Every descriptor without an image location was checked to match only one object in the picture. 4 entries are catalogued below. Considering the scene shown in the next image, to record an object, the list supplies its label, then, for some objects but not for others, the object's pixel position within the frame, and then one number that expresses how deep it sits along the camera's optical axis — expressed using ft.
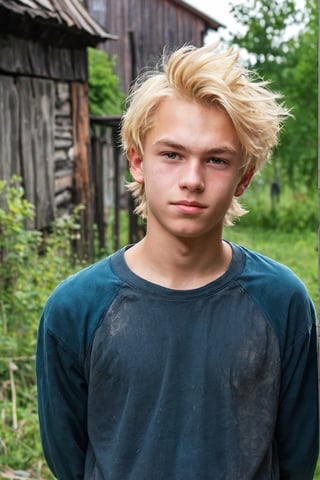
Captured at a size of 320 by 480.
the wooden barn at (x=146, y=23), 72.59
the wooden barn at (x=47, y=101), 26.91
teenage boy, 7.05
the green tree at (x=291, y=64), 52.29
